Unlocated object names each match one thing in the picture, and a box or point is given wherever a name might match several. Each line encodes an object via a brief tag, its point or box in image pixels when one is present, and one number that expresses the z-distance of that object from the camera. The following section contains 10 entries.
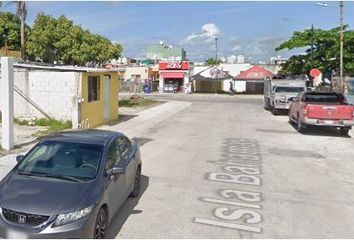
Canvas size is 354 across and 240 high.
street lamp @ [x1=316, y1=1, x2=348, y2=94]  25.66
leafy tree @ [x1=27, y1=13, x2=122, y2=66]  30.67
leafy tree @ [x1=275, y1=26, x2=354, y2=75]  36.00
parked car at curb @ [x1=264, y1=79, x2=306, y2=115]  24.17
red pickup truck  15.28
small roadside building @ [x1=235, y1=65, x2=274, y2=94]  47.59
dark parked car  4.35
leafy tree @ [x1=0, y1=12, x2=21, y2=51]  42.88
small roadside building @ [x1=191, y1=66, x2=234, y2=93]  50.81
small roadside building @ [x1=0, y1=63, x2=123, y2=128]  15.63
